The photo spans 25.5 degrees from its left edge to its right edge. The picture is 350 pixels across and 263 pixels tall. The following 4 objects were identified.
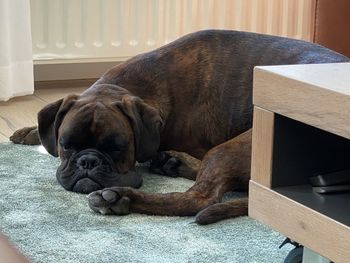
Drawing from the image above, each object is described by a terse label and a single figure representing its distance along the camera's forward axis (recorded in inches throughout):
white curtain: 110.3
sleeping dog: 71.3
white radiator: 120.0
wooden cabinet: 42.0
